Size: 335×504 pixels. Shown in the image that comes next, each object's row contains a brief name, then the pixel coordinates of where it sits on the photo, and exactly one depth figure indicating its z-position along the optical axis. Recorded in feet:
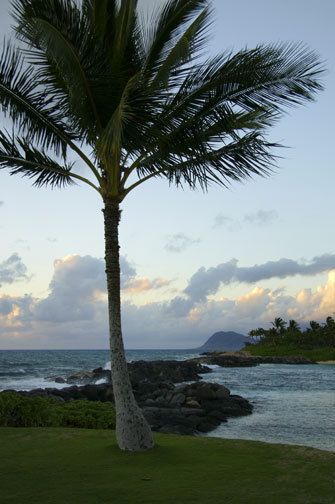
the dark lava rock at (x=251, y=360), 300.14
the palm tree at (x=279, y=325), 424.87
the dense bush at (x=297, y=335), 366.43
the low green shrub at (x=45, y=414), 47.11
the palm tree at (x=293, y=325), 416.71
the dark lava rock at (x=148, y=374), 167.32
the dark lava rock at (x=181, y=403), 73.85
